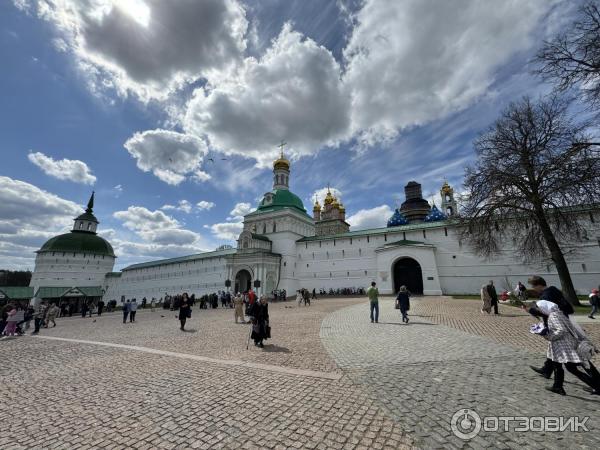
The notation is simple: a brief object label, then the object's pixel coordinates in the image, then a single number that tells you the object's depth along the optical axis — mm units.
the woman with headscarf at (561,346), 3920
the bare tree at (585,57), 8297
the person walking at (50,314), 15998
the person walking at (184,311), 11938
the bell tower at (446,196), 53188
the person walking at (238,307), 13461
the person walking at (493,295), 12195
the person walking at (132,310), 16141
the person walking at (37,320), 12988
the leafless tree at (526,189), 12687
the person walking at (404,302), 10938
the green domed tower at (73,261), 50094
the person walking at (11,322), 11998
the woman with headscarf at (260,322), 8102
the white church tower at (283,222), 39403
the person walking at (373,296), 11266
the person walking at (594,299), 11168
